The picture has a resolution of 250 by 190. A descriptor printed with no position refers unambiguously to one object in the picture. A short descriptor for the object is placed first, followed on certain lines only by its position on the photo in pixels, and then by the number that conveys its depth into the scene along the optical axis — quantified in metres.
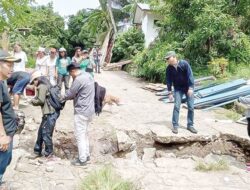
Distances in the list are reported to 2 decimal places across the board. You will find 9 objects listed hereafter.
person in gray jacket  5.68
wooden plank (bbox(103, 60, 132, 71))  25.70
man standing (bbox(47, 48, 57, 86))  10.18
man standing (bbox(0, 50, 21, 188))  3.65
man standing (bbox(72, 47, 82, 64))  10.94
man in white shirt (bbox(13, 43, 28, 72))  9.55
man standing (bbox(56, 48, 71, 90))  10.09
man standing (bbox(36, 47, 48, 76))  10.27
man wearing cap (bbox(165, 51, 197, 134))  7.17
